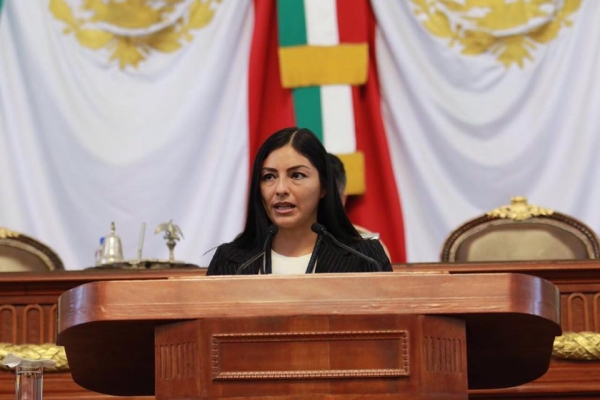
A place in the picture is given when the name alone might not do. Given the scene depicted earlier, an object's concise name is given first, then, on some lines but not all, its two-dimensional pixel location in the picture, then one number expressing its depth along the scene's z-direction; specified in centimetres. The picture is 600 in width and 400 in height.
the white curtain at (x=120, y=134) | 1142
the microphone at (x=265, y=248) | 564
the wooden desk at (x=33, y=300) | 786
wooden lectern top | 429
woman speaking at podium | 582
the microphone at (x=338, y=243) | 555
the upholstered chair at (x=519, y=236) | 916
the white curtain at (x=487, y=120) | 1124
